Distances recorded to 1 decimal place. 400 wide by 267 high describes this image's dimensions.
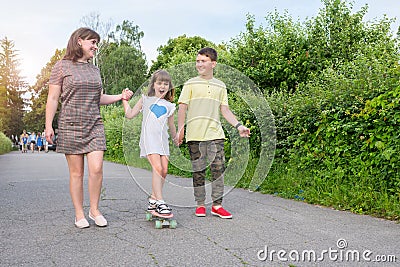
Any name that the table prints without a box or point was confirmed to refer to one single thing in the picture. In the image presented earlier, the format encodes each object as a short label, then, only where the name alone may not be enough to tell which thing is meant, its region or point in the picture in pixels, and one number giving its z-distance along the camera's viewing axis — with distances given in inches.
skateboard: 180.1
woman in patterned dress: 179.3
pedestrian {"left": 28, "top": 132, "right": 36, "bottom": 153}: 1440.7
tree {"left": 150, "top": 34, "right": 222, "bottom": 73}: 1530.4
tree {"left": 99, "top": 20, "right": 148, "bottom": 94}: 1859.0
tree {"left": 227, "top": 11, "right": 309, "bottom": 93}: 562.3
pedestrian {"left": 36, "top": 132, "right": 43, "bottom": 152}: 1360.7
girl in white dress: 189.9
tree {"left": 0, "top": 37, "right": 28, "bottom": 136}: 2691.9
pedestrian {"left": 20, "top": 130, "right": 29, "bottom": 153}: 1359.5
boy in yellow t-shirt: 200.7
